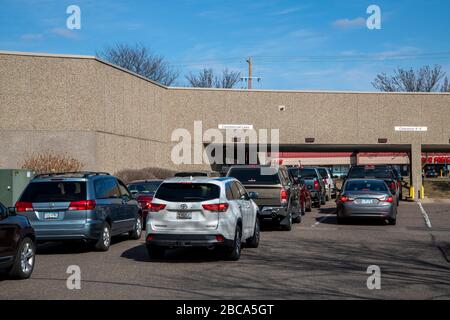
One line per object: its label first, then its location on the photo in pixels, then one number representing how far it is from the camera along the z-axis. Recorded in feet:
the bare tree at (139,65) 260.01
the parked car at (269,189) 66.20
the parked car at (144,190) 70.49
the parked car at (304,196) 83.56
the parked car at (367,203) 73.67
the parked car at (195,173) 83.15
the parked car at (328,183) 123.95
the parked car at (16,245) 35.96
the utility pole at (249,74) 195.99
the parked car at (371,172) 106.11
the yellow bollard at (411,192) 128.77
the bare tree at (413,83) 275.18
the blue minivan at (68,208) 49.83
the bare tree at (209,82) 285.23
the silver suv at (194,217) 44.62
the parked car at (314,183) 105.70
